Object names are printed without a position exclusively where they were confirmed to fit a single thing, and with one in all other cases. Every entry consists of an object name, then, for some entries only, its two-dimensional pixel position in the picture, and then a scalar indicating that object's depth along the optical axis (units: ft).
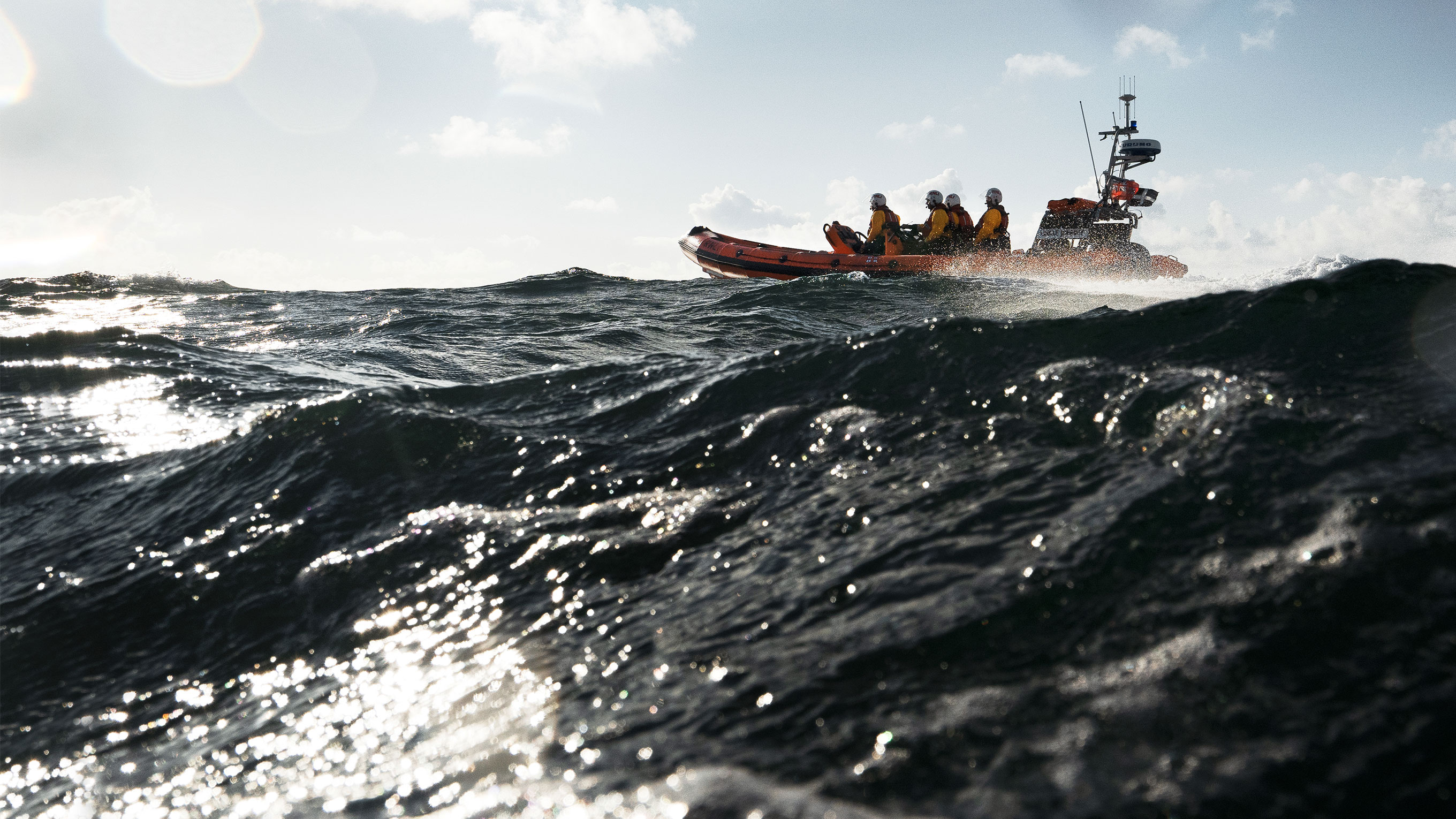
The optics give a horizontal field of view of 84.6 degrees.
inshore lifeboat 51.90
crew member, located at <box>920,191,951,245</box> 53.31
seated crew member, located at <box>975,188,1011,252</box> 53.62
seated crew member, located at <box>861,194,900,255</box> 54.70
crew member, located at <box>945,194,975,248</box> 53.62
